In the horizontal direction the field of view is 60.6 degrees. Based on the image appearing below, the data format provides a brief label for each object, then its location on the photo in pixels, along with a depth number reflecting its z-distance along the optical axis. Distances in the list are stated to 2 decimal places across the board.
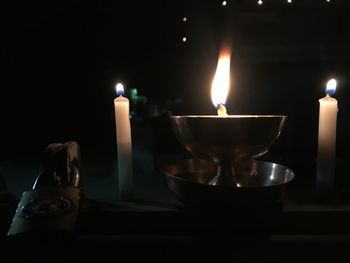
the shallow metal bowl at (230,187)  0.57
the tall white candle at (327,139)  0.67
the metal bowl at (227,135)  0.56
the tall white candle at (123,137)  0.72
